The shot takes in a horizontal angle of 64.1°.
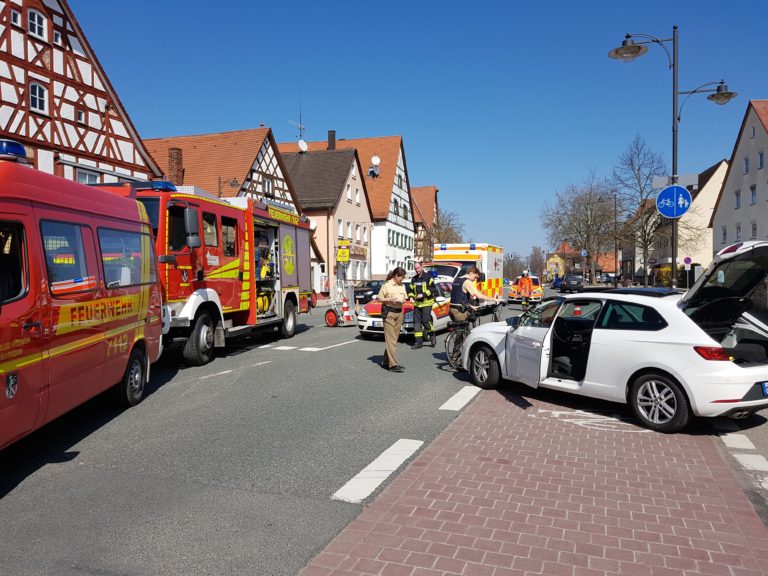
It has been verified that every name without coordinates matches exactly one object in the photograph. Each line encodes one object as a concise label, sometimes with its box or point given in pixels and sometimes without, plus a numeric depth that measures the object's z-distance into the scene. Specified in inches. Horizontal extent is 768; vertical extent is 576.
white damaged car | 235.9
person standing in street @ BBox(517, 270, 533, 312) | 1132.5
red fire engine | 396.2
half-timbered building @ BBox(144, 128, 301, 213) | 1283.2
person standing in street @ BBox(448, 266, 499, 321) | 413.1
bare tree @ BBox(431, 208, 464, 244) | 2315.5
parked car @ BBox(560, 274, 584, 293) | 2122.3
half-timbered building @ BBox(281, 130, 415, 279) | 2155.5
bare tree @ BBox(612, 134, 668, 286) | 1362.0
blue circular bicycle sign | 473.7
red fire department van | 185.3
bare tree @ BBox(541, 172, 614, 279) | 2126.0
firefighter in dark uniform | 462.9
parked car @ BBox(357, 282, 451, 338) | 572.4
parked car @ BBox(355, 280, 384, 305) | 1147.3
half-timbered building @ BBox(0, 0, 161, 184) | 730.2
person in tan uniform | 395.2
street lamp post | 507.5
